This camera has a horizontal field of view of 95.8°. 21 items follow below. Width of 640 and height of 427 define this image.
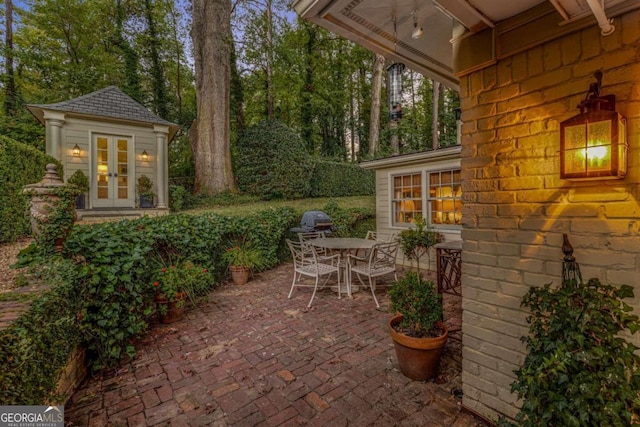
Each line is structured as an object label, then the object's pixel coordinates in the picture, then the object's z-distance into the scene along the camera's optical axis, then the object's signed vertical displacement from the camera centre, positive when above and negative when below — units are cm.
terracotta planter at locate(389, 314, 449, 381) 243 -124
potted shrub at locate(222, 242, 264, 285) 546 -96
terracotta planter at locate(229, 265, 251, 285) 546 -118
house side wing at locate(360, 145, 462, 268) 640 +48
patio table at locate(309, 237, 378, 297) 482 -59
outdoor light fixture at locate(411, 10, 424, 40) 207 +134
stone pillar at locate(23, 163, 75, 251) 260 +9
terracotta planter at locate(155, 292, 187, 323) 366 -122
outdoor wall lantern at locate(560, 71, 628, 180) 136 +34
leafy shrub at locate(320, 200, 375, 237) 820 -24
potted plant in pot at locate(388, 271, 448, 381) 246 -107
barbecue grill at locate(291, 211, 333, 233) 668 -28
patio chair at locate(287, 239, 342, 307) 463 -94
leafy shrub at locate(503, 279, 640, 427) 121 -70
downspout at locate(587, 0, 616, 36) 123 +87
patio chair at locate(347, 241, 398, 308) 453 -90
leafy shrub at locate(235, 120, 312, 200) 1148 +191
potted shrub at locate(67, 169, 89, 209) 755 +83
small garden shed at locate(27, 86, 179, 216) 792 +202
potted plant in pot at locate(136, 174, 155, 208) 888 +63
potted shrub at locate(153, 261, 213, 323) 366 -99
